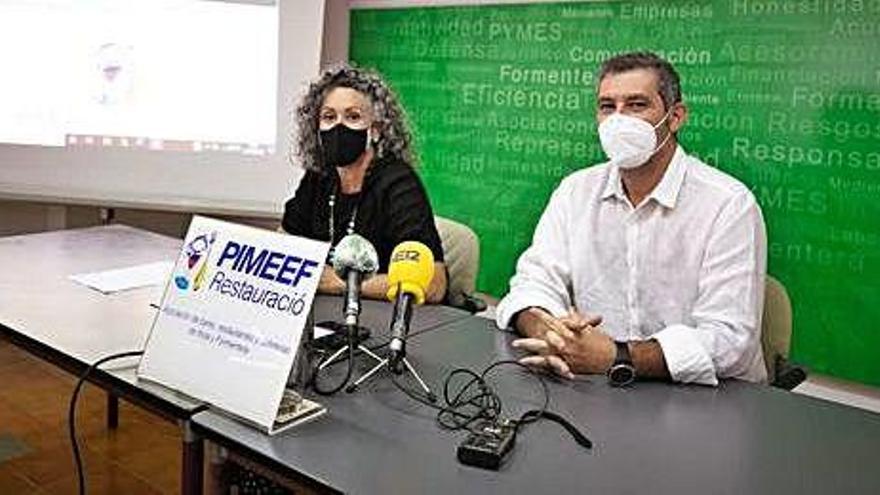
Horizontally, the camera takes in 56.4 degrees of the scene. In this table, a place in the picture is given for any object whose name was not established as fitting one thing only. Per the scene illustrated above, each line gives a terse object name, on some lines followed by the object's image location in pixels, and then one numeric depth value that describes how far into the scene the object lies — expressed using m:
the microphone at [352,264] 1.42
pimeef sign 1.24
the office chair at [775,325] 1.84
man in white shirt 1.65
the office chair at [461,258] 2.48
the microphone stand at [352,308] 1.42
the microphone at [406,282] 1.42
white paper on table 1.99
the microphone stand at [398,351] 1.41
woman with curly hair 2.29
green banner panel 2.22
